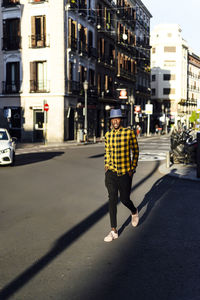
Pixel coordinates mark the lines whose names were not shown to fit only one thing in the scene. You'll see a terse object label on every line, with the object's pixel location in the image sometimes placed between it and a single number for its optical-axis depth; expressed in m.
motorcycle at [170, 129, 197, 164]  14.84
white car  13.88
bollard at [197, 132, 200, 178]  10.75
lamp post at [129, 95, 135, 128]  53.29
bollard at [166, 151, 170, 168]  13.99
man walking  5.41
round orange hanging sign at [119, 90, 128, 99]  45.57
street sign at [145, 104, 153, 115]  46.22
